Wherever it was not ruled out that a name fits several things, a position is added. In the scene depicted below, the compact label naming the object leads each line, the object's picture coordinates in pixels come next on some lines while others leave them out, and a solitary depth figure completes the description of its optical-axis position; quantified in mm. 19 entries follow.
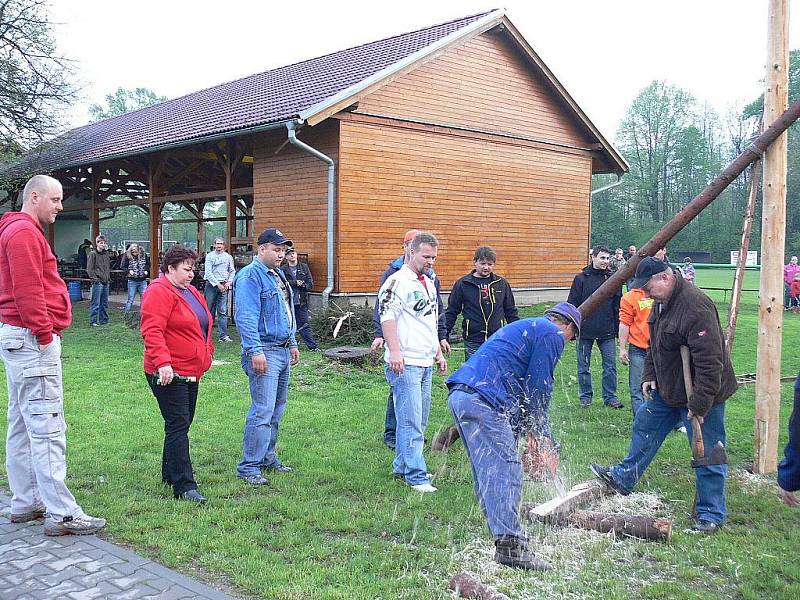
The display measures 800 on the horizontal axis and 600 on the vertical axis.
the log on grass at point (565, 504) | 4996
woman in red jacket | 5188
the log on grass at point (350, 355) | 11398
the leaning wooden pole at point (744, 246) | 6203
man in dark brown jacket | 4879
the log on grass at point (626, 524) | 4746
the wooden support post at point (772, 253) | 6062
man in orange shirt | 7801
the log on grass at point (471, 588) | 3775
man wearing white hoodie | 5656
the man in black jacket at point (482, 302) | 7863
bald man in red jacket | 4535
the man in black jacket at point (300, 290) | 12477
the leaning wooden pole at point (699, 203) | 5781
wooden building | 15219
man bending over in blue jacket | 4180
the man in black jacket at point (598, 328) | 8766
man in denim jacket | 5680
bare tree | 20484
